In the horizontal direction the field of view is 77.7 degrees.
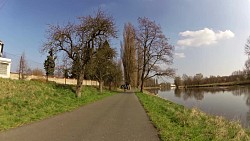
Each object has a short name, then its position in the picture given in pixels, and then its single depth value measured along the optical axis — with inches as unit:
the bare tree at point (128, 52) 1495.4
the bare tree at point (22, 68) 794.4
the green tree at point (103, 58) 670.6
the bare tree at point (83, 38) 624.0
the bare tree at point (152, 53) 1039.7
